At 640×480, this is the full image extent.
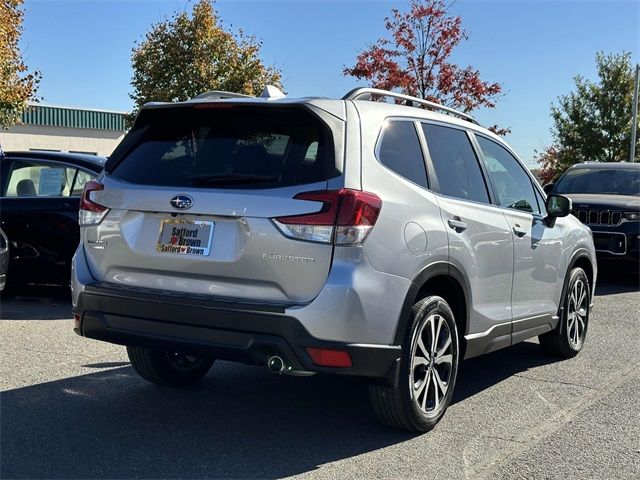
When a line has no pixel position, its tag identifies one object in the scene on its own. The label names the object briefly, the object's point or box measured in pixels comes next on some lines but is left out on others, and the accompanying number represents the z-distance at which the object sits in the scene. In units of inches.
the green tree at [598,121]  1505.9
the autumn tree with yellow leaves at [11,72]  797.0
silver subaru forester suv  150.0
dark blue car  324.8
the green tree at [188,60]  1023.6
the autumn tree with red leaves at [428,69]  1099.3
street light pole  1441.9
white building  1403.8
